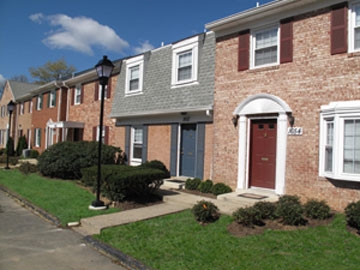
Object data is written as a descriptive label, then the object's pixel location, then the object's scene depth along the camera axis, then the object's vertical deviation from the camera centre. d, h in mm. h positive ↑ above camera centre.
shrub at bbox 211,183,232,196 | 9875 -1348
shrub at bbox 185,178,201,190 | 10734 -1319
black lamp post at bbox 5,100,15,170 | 18828 +1996
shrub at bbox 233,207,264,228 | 6414 -1436
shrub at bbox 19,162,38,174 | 16141 -1540
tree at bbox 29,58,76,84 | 49828 +11185
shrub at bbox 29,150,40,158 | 25000 -1126
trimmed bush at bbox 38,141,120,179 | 13930 -783
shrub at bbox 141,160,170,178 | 12758 -853
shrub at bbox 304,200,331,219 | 6828 -1328
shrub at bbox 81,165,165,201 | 8766 -1098
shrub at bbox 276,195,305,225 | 6391 -1323
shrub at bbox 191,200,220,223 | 6961 -1483
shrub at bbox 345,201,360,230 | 5931 -1226
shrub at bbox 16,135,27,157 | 27838 -604
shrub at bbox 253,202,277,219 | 6688 -1333
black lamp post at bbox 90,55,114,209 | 8617 +1901
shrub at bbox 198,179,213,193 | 10258 -1336
